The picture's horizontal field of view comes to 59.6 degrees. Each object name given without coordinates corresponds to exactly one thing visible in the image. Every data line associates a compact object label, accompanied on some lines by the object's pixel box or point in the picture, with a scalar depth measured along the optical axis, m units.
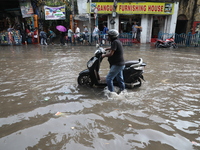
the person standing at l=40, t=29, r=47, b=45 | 16.18
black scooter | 4.53
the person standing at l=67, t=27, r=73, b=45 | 16.33
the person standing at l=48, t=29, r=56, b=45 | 17.06
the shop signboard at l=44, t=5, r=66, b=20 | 16.70
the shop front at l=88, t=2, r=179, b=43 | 17.55
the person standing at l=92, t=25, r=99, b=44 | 15.69
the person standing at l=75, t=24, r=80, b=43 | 16.34
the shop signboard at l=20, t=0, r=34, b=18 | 16.61
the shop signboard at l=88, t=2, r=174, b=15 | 17.48
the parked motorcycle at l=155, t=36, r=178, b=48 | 14.55
